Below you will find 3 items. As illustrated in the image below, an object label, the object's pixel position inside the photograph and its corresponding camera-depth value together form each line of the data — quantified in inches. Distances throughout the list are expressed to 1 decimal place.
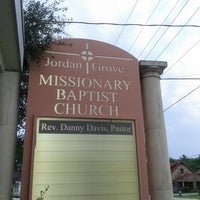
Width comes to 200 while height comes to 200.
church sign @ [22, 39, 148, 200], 211.6
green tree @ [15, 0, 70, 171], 229.3
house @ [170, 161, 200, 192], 2251.5
